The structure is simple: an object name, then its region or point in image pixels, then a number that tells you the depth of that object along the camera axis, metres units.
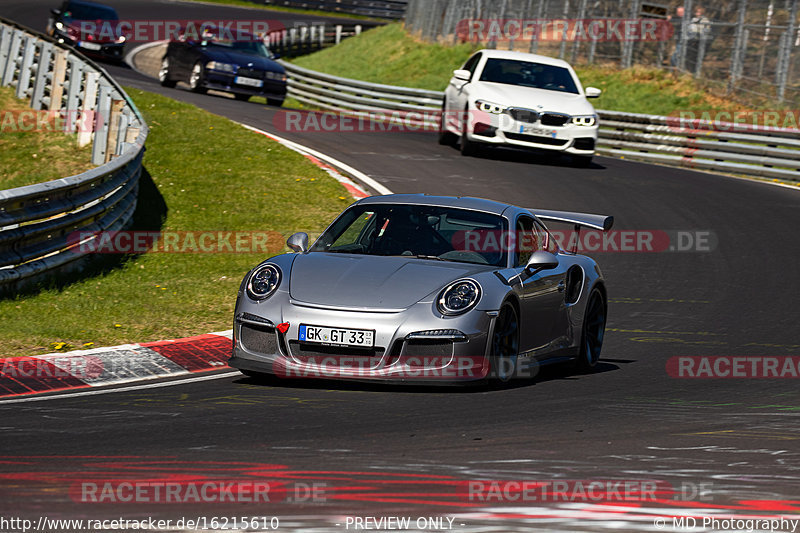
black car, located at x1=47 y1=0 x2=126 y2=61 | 37.09
